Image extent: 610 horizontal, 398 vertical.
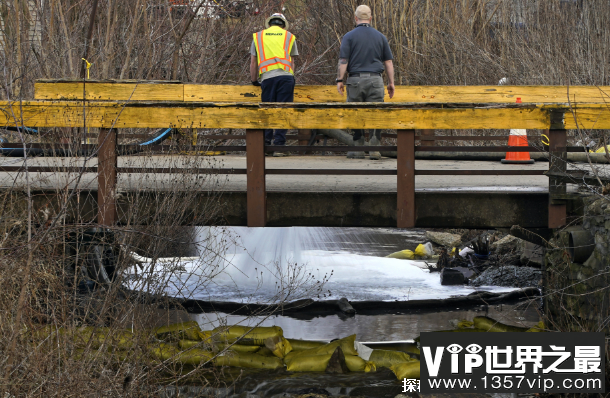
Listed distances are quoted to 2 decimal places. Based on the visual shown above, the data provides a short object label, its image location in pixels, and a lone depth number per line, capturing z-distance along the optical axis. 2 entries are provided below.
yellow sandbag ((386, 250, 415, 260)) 26.66
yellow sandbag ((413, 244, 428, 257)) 26.70
